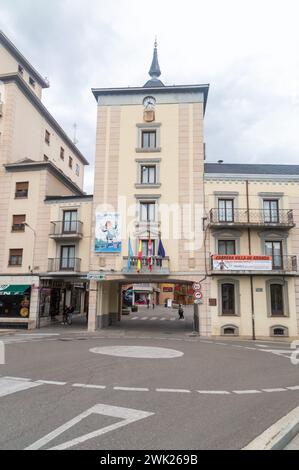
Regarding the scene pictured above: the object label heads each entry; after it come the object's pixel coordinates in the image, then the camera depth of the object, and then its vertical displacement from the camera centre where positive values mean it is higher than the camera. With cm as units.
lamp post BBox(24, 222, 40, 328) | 2514 +249
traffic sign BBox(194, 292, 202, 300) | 2196 -21
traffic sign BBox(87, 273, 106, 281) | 2344 +93
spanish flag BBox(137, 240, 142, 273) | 2275 +221
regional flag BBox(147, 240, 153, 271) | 2273 +238
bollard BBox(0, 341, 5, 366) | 1100 -245
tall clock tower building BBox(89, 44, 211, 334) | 2338 +739
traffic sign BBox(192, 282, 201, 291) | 2195 +38
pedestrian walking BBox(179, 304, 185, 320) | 3559 -225
